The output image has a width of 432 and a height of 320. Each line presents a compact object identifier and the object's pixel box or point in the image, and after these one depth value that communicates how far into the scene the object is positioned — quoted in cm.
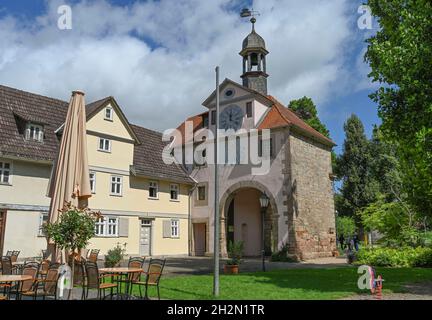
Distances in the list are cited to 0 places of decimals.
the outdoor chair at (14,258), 1420
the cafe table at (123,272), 919
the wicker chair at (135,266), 1003
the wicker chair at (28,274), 847
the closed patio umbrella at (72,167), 1149
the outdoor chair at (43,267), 1064
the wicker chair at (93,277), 852
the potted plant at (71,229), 1035
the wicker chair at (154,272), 950
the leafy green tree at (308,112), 3825
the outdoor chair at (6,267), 987
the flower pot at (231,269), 1666
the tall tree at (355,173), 4131
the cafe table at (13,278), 745
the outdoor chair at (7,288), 833
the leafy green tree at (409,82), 1130
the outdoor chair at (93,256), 1448
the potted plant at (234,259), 1669
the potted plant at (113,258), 1422
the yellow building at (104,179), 2080
